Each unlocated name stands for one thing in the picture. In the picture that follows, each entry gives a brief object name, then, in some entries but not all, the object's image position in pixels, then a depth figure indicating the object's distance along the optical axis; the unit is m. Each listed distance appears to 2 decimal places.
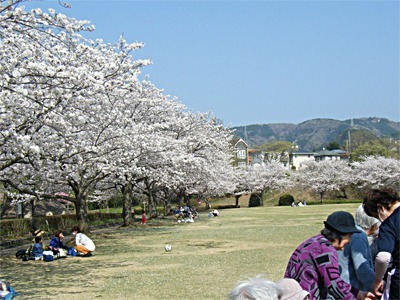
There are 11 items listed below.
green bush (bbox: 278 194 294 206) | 62.72
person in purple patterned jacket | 3.58
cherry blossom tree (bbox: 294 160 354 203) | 65.31
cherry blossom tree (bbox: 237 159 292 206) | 63.69
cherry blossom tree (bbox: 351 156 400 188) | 61.57
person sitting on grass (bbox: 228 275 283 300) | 2.60
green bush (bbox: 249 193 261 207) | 65.38
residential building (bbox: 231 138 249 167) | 108.86
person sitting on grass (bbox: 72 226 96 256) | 15.41
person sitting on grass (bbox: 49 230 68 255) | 15.26
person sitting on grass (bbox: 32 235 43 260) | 15.02
